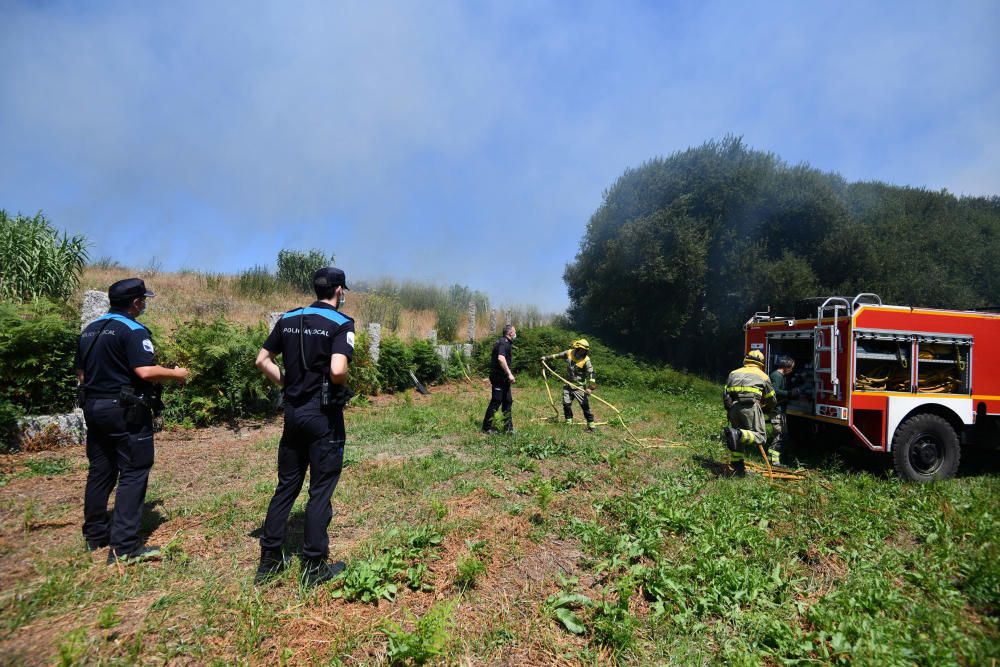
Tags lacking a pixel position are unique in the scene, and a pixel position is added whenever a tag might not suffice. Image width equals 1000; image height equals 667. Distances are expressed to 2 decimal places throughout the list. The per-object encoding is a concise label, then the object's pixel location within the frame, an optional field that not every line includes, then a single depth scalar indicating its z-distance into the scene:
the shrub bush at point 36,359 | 6.14
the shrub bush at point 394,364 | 12.68
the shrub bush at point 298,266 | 19.31
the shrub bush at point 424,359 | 14.43
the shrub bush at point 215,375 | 8.00
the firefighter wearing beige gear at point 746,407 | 6.21
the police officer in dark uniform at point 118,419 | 3.54
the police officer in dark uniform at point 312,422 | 3.28
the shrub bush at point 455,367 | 15.44
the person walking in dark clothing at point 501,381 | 8.27
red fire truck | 6.30
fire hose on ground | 6.26
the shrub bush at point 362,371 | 11.43
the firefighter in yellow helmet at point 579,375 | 9.29
